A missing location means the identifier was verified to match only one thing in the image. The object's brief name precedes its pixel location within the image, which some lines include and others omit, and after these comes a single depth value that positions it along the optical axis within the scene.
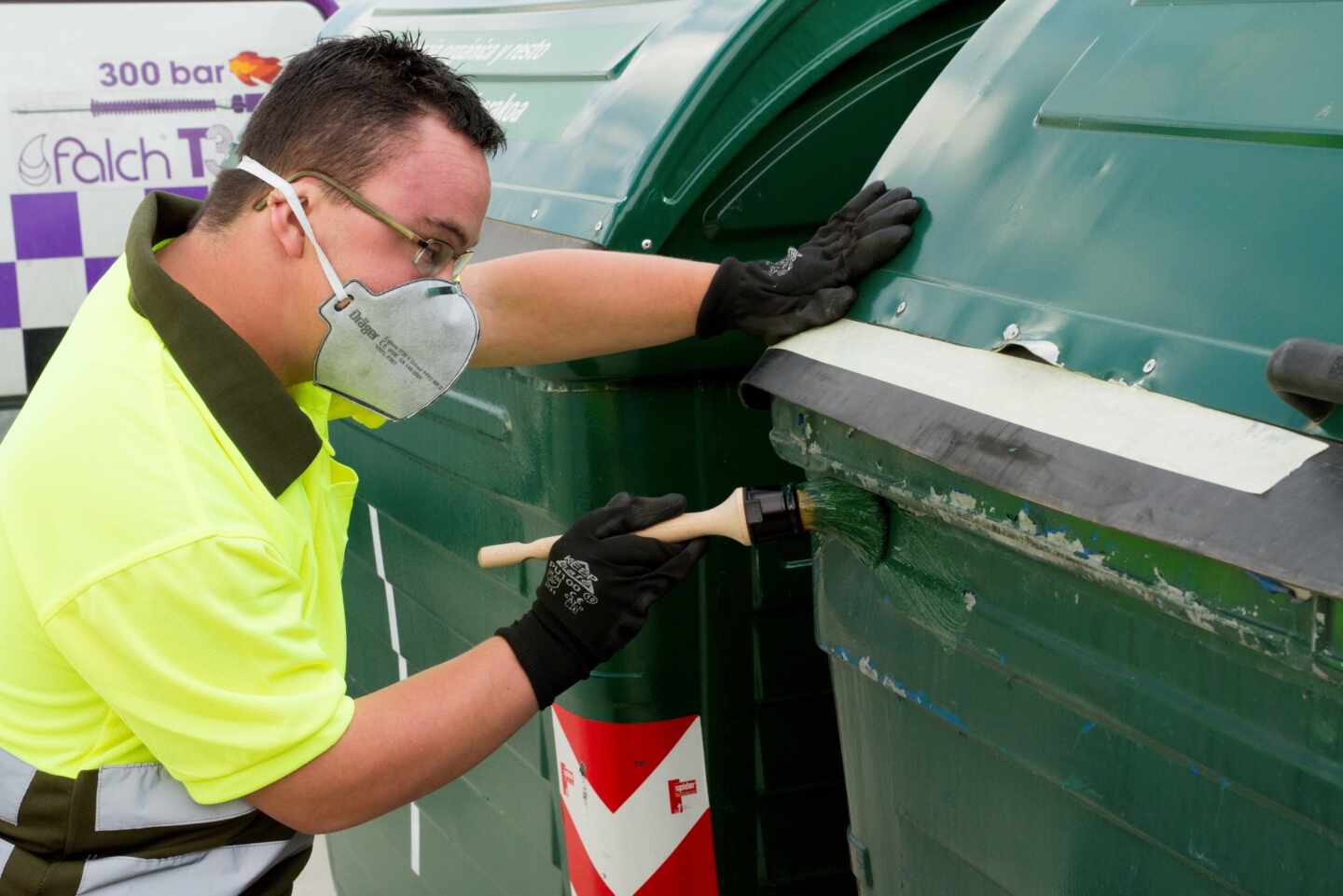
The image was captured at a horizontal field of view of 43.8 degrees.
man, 1.54
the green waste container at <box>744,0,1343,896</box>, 1.26
